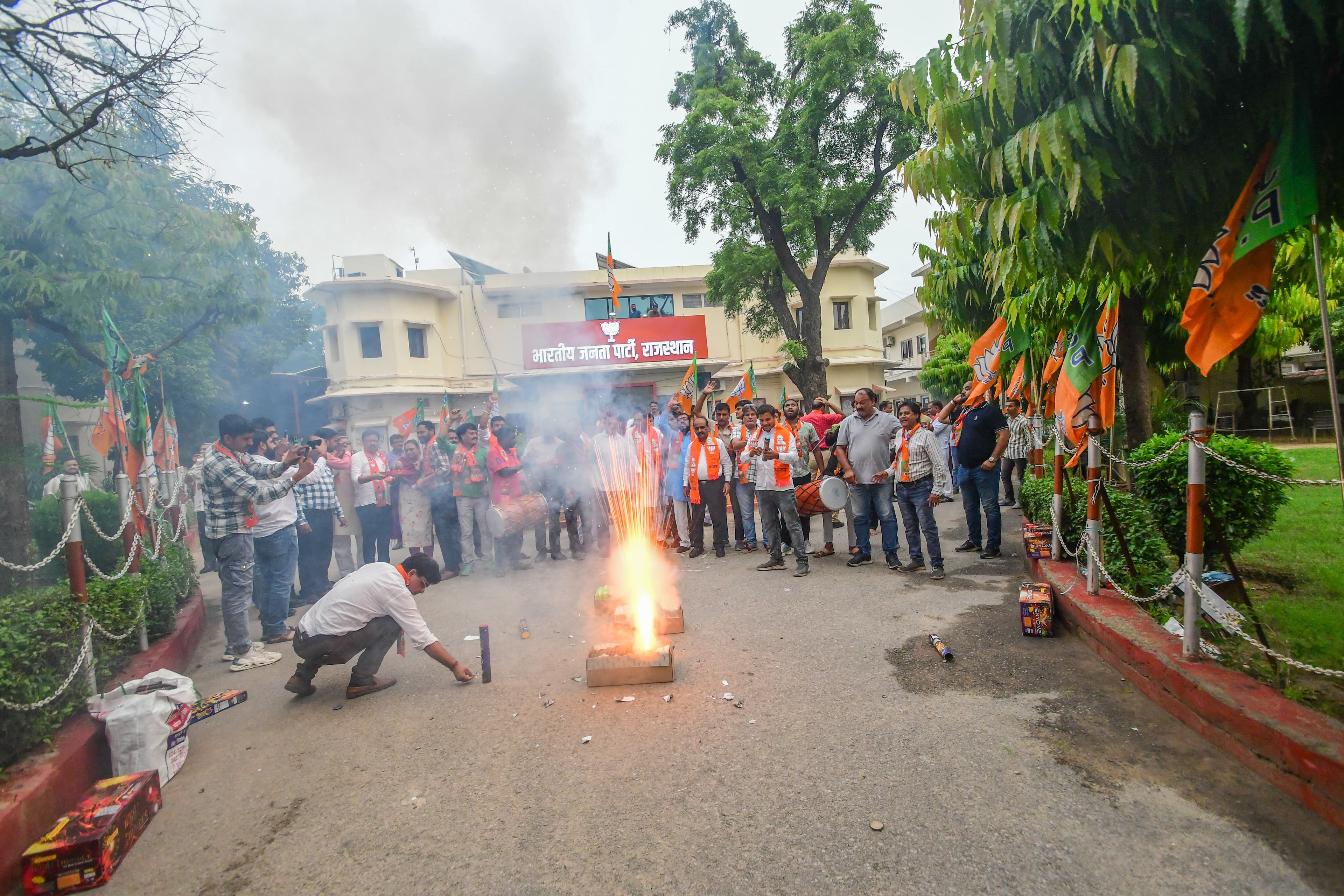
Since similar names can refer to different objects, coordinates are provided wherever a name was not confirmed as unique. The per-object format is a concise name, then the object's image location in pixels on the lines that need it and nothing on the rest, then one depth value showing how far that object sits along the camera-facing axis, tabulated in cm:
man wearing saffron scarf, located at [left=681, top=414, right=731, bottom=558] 907
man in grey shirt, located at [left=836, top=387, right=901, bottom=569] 745
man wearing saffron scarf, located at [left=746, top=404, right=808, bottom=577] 780
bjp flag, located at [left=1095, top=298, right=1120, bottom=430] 546
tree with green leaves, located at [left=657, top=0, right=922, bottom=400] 1509
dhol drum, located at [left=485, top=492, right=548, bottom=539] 836
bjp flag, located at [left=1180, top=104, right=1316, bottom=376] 294
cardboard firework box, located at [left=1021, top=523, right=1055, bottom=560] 645
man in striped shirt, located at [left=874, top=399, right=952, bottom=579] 712
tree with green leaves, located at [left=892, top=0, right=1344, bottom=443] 266
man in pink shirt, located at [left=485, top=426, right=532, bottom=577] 879
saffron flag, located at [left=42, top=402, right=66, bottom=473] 1207
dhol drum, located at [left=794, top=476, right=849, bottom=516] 771
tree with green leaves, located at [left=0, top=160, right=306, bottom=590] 857
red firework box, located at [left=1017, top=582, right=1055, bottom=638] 508
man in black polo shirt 762
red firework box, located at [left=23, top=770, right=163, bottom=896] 284
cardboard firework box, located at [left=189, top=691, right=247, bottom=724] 461
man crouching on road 486
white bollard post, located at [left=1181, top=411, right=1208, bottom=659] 367
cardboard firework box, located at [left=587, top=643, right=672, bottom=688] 467
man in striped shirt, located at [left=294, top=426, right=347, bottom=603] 779
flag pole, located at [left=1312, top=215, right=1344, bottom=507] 319
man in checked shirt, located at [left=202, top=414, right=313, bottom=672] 584
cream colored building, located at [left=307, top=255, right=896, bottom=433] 2225
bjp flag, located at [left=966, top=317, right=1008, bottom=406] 744
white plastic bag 374
